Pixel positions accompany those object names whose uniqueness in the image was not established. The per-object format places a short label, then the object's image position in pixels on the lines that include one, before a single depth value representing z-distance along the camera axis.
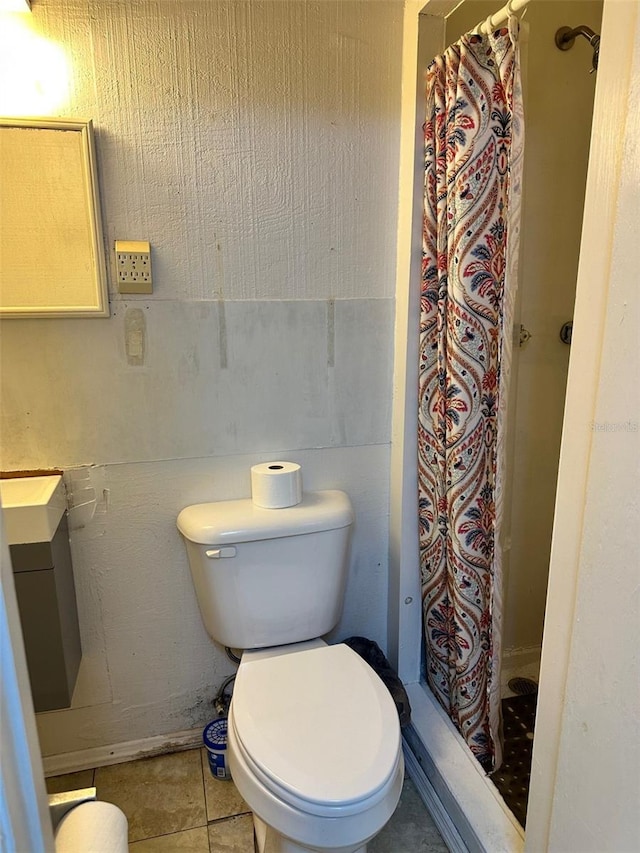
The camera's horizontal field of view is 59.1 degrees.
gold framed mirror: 1.26
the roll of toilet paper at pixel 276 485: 1.46
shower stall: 1.44
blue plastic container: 1.55
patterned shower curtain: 1.25
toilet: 1.05
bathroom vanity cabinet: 1.25
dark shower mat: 1.44
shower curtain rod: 1.11
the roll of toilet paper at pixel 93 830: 0.55
